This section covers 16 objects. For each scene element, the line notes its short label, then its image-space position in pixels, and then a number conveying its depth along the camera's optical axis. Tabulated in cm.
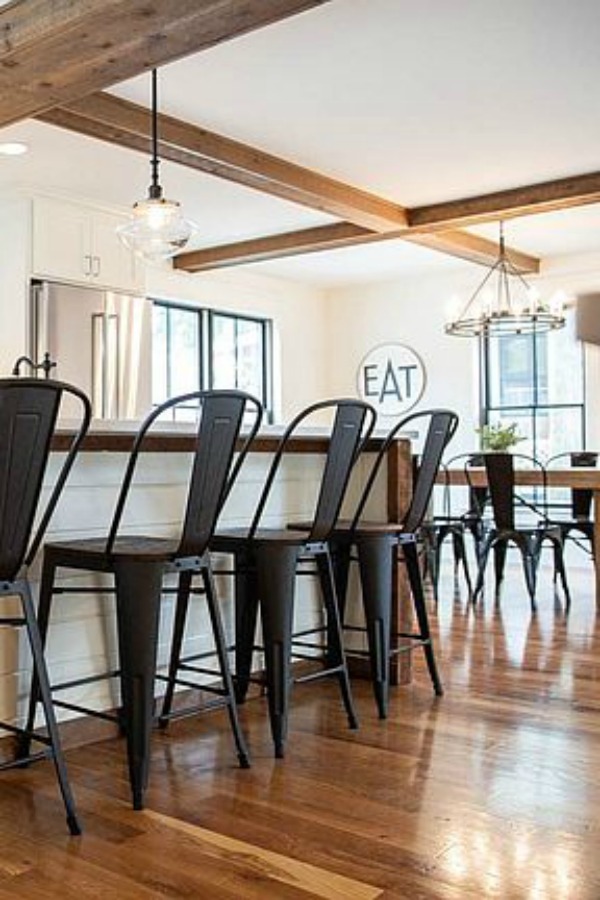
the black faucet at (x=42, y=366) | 333
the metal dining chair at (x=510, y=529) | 554
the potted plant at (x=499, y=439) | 626
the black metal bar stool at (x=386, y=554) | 318
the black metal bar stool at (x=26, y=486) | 210
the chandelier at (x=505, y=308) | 603
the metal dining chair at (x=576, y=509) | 587
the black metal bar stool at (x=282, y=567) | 277
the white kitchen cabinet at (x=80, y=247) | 580
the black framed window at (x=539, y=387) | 774
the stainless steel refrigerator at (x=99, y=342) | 582
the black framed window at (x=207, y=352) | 762
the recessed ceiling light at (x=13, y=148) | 489
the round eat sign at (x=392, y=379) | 845
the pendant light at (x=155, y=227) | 401
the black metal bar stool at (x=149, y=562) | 237
